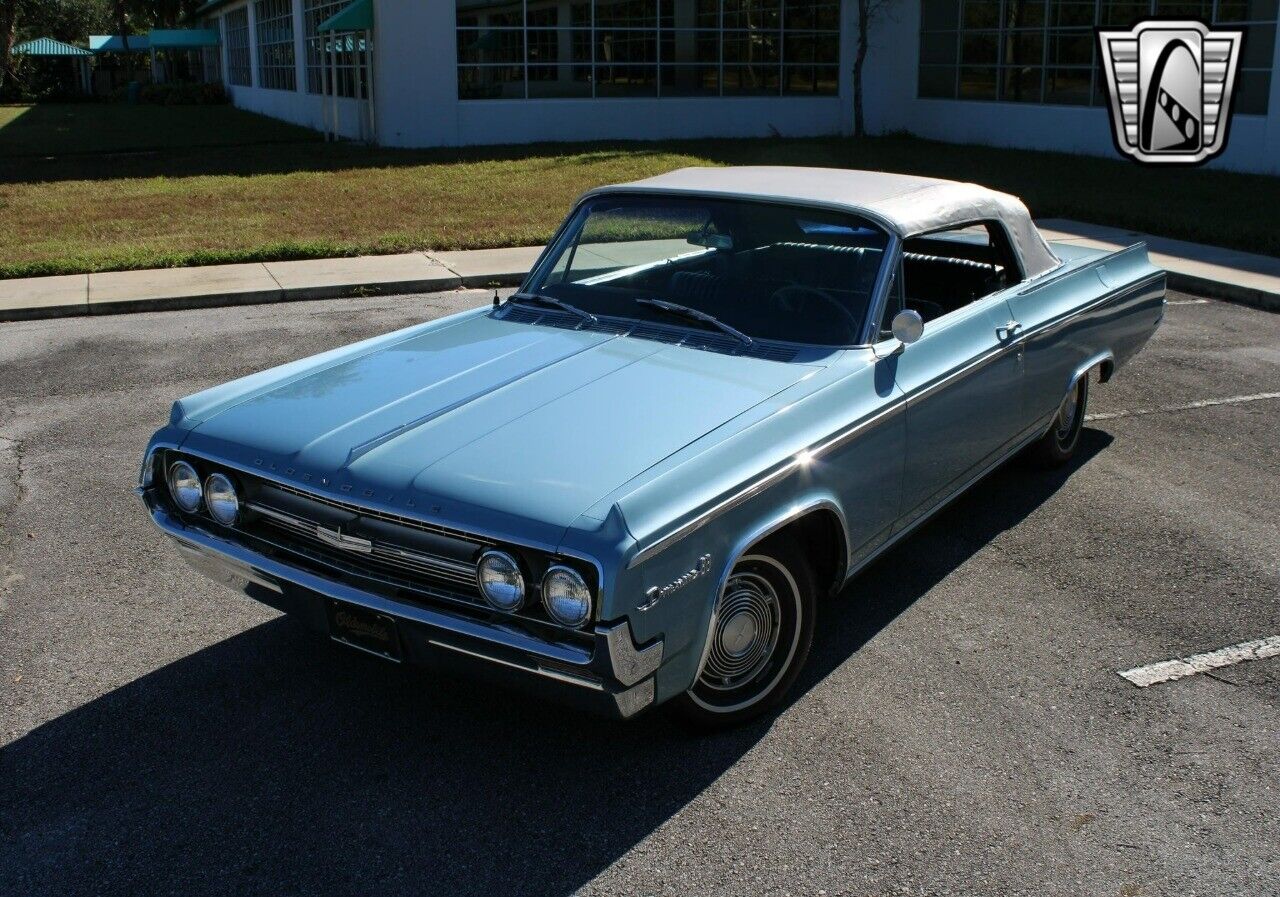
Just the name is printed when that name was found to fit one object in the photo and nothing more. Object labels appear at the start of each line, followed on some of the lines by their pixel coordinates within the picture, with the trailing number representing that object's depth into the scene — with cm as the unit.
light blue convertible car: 343
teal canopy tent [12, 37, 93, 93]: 6488
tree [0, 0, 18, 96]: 5702
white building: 2381
